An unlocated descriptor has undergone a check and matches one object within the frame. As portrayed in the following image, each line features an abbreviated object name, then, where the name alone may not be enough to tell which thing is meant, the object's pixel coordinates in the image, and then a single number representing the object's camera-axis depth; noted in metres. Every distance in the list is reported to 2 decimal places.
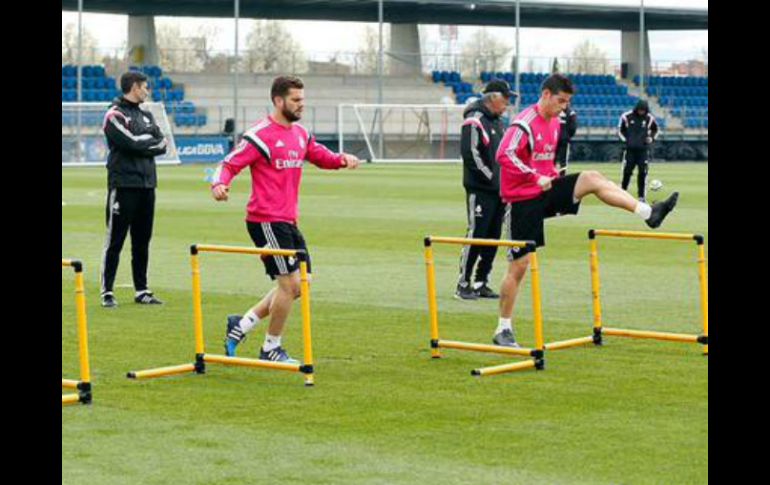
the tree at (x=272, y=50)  75.06
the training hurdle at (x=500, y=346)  11.14
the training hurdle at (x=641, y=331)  12.04
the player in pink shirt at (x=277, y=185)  11.34
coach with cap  15.93
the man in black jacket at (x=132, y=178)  15.30
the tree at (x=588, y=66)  73.69
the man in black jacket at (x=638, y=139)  32.03
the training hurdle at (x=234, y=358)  10.53
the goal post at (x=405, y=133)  59.88
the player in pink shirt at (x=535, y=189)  12.17
